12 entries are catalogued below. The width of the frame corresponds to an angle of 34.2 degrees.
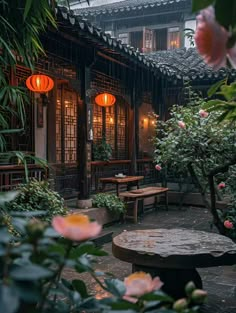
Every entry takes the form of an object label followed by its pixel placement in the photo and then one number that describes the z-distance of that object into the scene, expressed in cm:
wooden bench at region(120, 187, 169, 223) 782
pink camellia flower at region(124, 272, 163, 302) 85
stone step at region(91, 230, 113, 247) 593
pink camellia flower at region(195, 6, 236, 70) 82
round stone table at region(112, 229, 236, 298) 323
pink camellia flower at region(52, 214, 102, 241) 68
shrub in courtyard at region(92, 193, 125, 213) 727
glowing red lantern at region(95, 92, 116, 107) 856
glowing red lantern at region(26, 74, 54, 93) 672
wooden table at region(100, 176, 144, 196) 791
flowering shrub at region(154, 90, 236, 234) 541
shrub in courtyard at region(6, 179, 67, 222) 477
